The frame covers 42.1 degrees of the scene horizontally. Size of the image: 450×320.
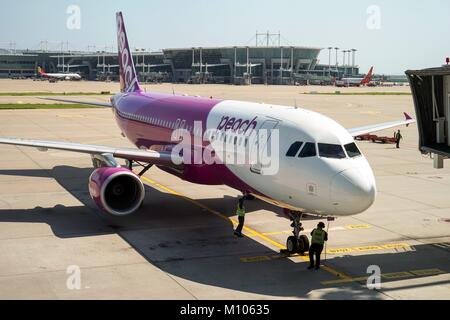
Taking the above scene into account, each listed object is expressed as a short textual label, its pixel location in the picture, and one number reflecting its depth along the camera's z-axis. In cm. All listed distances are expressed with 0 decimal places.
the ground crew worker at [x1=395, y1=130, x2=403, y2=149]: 4321
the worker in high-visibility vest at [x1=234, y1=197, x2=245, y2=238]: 1902
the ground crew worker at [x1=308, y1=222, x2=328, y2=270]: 1562
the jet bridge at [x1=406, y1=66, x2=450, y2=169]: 1870
